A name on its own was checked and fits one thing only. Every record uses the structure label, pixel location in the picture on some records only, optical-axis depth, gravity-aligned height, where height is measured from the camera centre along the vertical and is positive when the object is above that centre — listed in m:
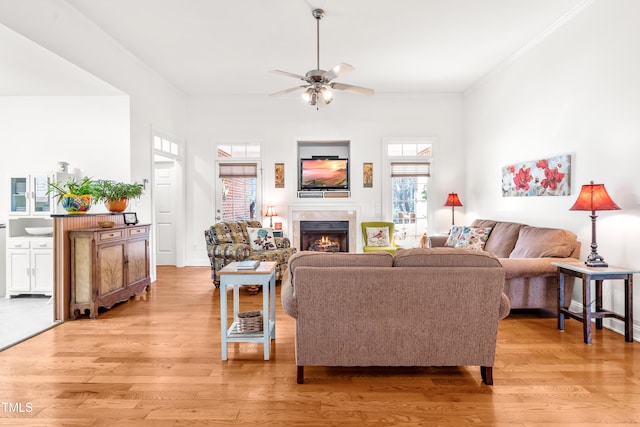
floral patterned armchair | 5.03 -0.56
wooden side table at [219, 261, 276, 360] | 2.71 -0.66
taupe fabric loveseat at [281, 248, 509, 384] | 2.21 -0.61
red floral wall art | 4.02 +0.41
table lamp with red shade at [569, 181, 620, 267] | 3.07 +0.05
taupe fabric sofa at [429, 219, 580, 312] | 3.58 -0.61
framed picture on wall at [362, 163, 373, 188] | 6.75 +0.71
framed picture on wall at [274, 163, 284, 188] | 6.75 +0.73
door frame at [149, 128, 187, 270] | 6.60 +0.12
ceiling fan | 3.69 +1.34
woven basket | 2.82 -0.90
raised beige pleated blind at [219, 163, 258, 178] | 6.80 +0.77
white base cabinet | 4.48 -0.71
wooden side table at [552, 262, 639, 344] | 2.97 -0.68
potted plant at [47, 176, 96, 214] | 3.85 +0.15
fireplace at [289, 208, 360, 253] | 6.71 -0.13
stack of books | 2.81 -0.45
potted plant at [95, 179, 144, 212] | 4.19 +0.21
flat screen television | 6.79 +0.69
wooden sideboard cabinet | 3.74 -0.64
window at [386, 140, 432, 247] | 6.81 +0.41
